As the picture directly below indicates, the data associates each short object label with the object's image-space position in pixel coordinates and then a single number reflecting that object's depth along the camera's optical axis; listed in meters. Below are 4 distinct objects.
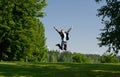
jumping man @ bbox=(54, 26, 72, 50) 13.40
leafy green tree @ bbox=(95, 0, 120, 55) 15.95
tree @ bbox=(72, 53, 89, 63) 75.86
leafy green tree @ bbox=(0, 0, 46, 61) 29.98
